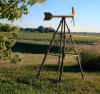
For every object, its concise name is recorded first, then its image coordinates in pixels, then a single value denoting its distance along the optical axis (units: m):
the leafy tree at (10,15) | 4.85
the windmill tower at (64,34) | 6.07
